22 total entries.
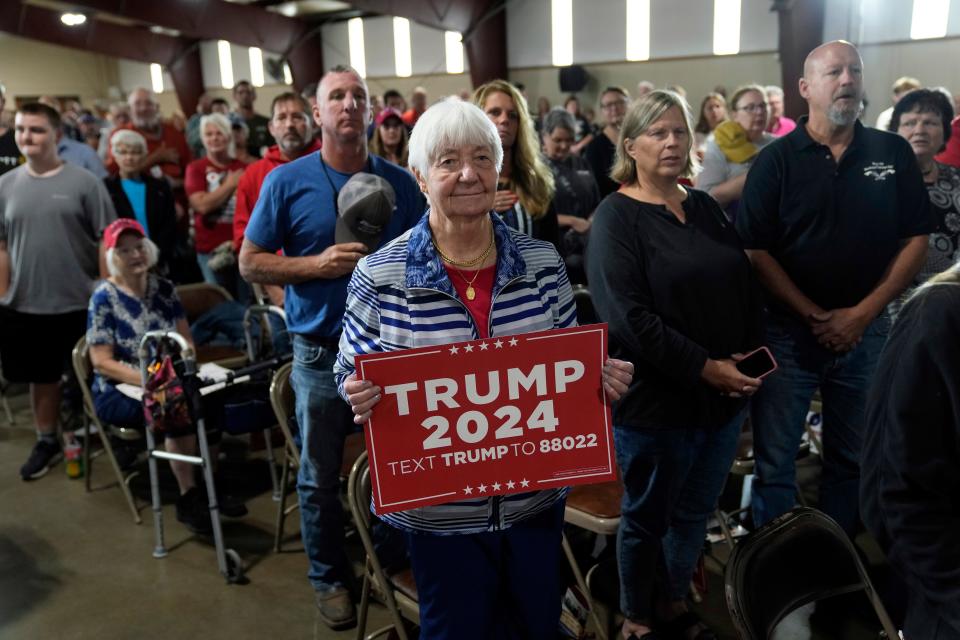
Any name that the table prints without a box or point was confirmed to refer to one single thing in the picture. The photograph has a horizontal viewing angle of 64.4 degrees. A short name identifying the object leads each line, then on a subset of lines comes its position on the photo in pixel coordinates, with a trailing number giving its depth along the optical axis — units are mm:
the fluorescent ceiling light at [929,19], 11320
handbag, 2990
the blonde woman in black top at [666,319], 2152
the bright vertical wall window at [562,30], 15789
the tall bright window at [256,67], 21969
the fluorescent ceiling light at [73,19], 17214
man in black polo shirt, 2457
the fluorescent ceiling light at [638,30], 14773
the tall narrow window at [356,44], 19344
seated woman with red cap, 3404
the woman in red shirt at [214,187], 5078
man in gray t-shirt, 3916
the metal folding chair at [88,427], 3514
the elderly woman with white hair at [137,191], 4754
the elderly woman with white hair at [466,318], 1558
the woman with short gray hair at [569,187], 4027
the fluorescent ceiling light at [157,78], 25984
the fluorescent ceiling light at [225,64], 22438
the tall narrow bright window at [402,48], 18625
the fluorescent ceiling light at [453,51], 17750
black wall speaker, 15195
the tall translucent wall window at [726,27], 13648
